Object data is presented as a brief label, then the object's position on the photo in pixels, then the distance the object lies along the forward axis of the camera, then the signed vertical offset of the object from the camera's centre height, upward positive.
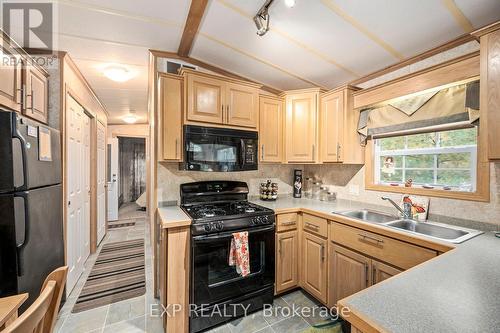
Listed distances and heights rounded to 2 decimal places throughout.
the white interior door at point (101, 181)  3.59 -0.29
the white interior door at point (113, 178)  5.18 -0.35
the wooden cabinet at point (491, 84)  1.24 +0.47
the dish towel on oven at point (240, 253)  1.78 -0.72
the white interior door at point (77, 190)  2.30 -0.31
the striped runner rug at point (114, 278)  2.19 -1.34
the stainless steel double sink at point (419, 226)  1.53 -0.49
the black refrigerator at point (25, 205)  1.30 -0.27
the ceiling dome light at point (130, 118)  4.92 +1.07
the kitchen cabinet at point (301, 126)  2.47 +0.45
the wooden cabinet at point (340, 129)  2.28 +0.38
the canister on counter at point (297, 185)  2.91 -0.27
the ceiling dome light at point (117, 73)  2.48 +1.05
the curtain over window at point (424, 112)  1.59 +0.45
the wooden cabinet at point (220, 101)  2.03 +0.63
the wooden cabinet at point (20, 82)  1.48 +0.61
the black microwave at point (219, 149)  2.01 +0.15
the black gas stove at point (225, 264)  1.69 -0.83
